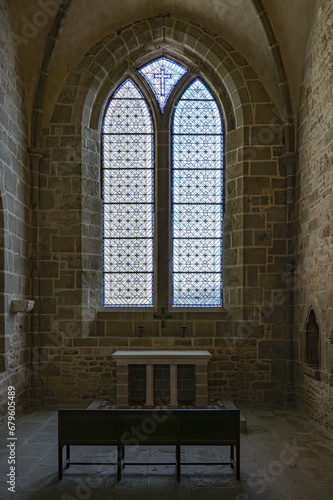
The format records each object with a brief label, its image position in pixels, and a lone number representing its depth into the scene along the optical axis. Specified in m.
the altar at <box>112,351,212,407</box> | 7.43
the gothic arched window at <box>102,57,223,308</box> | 8.66
